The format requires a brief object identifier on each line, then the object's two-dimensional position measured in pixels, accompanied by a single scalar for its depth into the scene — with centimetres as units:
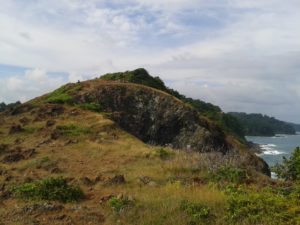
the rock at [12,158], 1014
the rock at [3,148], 1107
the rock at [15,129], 1302
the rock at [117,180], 729
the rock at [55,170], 857
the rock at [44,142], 1144
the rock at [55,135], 1190
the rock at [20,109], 1603
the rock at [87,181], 752
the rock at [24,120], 1412
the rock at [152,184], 701
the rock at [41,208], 589
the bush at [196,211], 489
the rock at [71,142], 1132
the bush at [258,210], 456
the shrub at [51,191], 649
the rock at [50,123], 1326
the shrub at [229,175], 680
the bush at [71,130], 1219
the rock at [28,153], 1023
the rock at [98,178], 766
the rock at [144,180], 727
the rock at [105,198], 625
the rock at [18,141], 1195
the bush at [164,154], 927
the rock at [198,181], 689
